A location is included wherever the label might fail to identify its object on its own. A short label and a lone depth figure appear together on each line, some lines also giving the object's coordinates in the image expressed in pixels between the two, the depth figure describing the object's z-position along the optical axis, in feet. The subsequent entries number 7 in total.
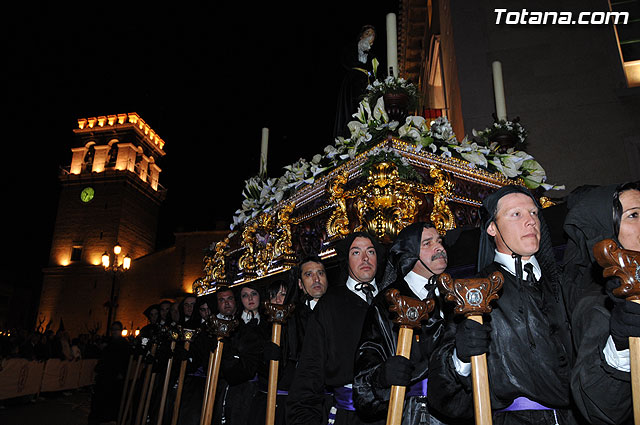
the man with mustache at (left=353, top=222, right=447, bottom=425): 7.75
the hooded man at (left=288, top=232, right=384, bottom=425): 9.68
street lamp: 57.06
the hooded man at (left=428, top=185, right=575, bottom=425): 6.25
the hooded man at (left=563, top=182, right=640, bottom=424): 5.20
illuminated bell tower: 111.96
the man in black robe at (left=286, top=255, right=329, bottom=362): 12.76
